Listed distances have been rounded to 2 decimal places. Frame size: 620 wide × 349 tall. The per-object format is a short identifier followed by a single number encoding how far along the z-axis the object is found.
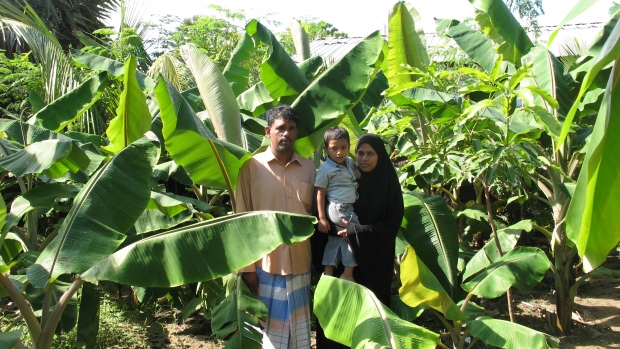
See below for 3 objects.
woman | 3.56
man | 3.48
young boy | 3.47
